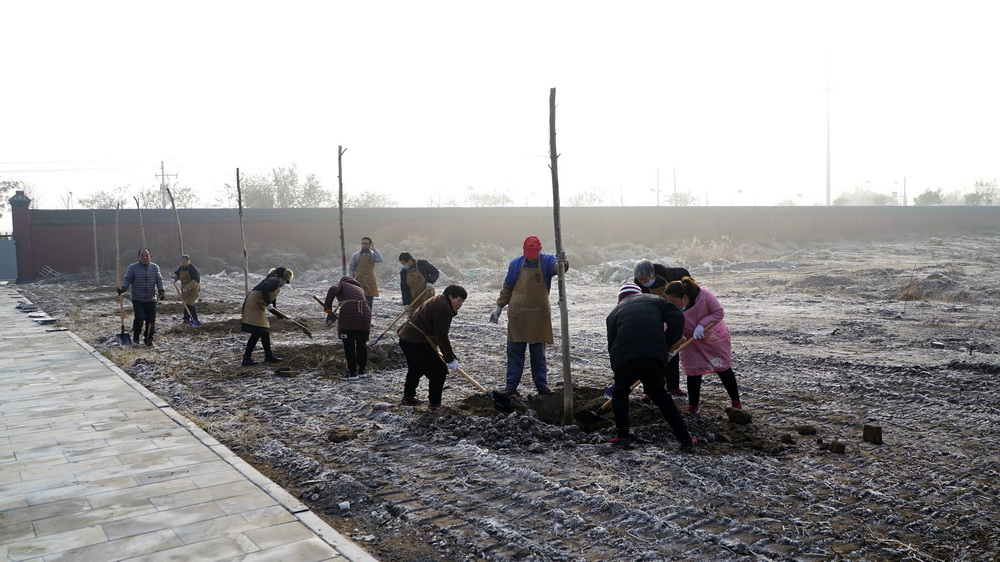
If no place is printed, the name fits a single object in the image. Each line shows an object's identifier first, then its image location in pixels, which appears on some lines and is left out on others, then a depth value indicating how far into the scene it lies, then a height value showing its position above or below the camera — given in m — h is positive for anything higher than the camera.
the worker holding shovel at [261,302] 9.43 -0.79
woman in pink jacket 6.27 -0.97
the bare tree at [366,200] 51.72 +2.81
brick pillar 32.25 +0.55
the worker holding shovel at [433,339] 6.50 -0.93
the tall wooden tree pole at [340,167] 14.59 +1.48
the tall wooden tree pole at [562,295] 6.10 -0.51
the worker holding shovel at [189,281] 13.89 -0.74
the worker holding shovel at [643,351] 5.33 -0.88
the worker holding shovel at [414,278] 9.95 -0.56
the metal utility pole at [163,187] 52.39 +4.12
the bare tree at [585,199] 70.19 +3.41
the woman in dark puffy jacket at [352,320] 8.59 -0.96
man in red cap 6.96 -0.72
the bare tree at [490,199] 68.56 +3.54
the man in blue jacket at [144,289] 11.52 -0.72
